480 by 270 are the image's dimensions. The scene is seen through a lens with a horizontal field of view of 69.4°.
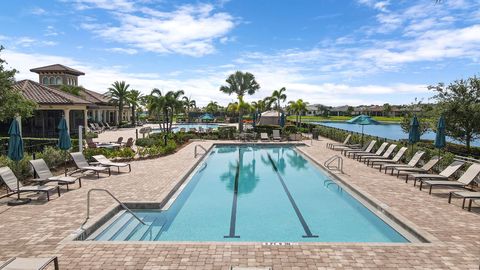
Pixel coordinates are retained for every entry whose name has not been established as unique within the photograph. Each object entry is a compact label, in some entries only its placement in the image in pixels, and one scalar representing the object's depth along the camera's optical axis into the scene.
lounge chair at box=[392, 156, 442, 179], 12.89
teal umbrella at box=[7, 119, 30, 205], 9.56
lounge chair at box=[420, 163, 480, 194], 10.46
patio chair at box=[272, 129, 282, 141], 29.05
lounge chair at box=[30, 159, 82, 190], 10.52
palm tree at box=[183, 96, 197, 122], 77.84
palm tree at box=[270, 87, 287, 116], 47.91
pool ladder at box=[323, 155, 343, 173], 15.14
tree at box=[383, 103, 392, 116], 108.97
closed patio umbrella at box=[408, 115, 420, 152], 14.94
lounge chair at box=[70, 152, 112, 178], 12.97
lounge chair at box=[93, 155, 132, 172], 13.74
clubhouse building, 25.16
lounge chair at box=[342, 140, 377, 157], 18.88
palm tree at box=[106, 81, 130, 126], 47.53
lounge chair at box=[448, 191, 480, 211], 8.74
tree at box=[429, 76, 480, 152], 17.56
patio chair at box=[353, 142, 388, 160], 17.56
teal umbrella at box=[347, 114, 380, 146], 21.83
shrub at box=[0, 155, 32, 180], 11.52
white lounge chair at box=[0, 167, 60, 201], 9.30
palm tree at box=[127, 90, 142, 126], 49.03
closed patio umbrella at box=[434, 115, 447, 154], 12.79
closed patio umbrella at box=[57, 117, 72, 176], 12.68
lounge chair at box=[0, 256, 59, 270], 4.70
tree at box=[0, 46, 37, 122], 15.09
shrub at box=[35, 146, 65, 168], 13.44
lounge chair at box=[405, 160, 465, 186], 11.42
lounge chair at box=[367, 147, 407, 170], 15.29
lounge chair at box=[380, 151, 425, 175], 13.85
